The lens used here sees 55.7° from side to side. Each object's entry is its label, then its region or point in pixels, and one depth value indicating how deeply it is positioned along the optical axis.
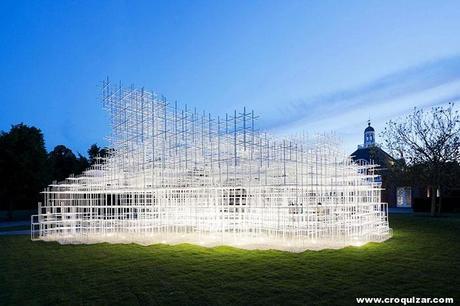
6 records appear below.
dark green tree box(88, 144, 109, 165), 37.25
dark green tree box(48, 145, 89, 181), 35.81
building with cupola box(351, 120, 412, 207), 29.80
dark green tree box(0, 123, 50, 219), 29.33
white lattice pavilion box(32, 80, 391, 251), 13.60
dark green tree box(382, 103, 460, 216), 25.48
